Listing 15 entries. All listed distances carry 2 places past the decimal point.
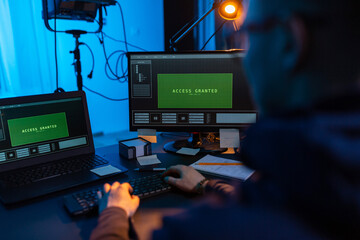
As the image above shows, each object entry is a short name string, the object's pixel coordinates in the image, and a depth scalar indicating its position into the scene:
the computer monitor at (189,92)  1.40
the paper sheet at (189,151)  1.41
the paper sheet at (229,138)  1.44
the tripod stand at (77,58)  2.29
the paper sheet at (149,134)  1.46
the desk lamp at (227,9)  1.51
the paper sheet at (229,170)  1.13
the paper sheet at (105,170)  1.14
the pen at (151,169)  1.20
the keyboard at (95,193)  0.88
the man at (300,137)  0.39
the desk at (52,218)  0.80
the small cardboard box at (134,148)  1.35
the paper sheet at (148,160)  1.30
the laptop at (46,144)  1.09
